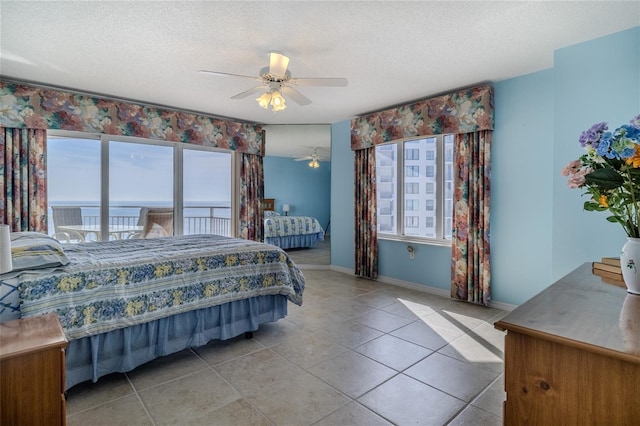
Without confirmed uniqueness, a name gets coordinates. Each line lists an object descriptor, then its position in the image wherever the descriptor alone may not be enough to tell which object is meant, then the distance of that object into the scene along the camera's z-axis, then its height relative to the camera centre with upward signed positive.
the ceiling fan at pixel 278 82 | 2.69 +1.14
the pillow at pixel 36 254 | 1.91 -0.27
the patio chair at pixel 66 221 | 4.05 -0.13
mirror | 6.91 +0.84
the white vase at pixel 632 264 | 1.32 -0.21
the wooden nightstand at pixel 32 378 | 1.08 -0.59
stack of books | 1.59 -0.30
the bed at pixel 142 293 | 1.94 -0.57
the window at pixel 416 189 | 4.24 +0.32
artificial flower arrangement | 1.24 +0.18
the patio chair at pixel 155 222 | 4.70 -0.16
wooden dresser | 0.84 -0.43
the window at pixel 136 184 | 4.11 +0.38
